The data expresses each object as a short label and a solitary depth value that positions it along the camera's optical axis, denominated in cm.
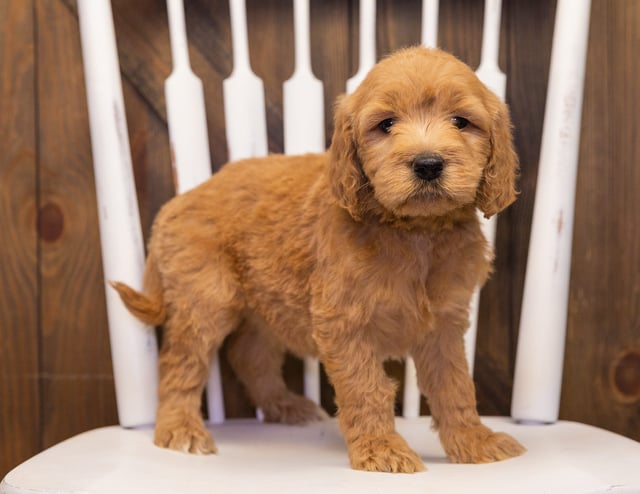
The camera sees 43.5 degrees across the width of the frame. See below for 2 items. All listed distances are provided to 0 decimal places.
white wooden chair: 95
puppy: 87
